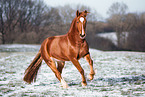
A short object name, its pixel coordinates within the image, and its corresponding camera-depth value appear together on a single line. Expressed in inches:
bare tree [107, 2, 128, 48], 3269.2
